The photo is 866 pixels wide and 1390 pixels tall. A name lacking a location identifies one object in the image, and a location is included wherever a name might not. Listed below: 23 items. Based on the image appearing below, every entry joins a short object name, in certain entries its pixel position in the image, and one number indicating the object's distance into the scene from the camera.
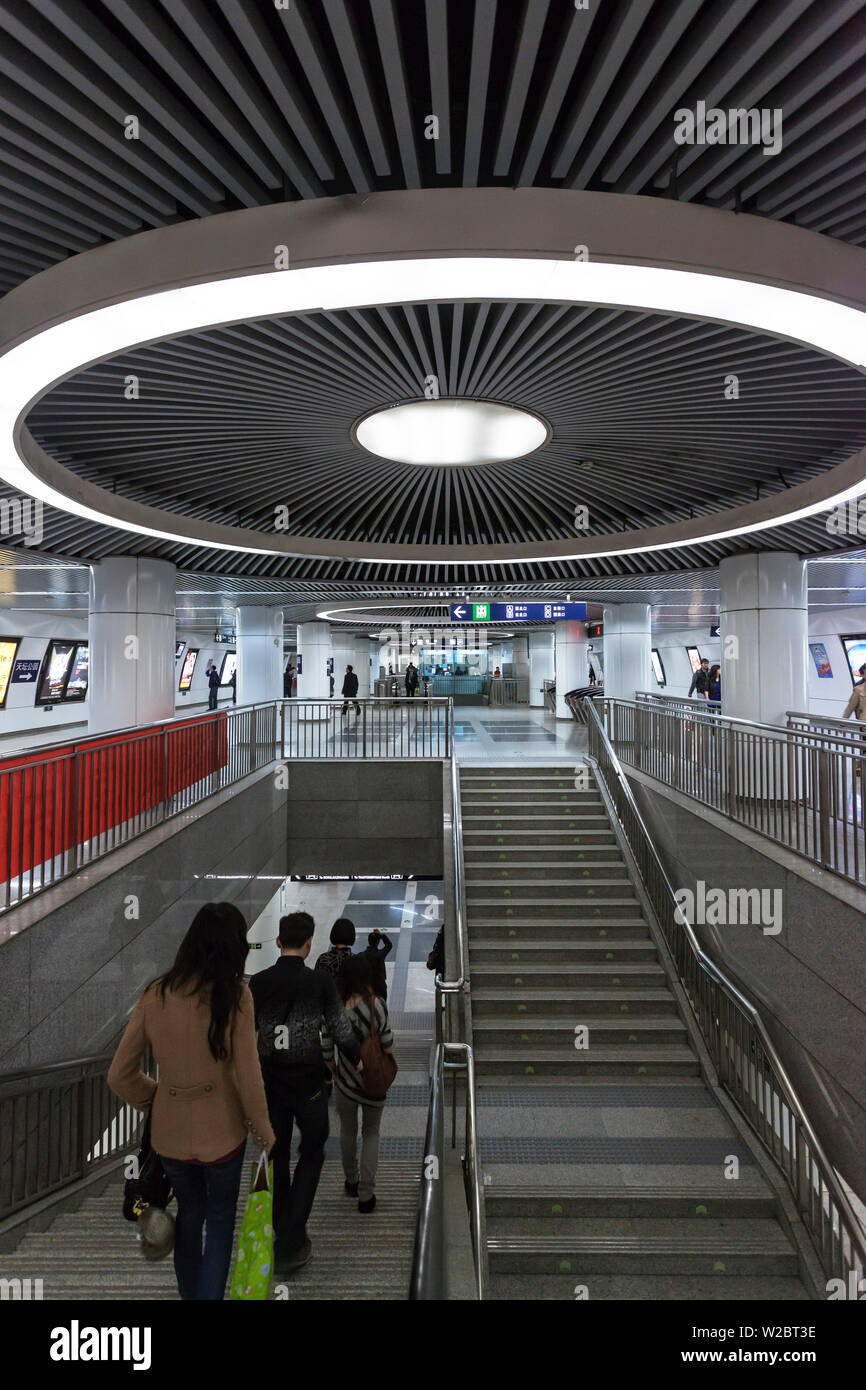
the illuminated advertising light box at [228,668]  37.54
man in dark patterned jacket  3.46
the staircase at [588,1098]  5.54
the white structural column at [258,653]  20.64
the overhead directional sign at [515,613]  16.61
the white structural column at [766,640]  11.00
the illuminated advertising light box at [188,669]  32.28
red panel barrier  5.37
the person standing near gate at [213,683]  26.28
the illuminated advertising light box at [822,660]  22.34
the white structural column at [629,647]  19.55
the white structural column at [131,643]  10.91
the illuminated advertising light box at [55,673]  21.22
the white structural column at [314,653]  27.84
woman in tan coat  2.78
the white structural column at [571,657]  25.78
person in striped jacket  4.26
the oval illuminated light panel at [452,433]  7.08
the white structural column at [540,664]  39.06
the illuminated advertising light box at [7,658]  19.28
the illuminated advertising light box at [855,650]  21.11
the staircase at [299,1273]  3.44
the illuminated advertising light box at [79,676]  22.66
